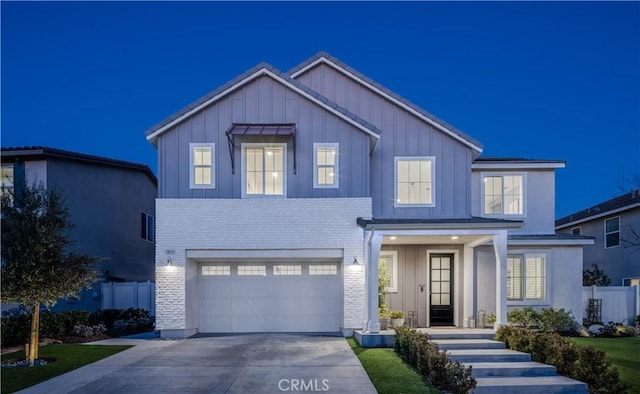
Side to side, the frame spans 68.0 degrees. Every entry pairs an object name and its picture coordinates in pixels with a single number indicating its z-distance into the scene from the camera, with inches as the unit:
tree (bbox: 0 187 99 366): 422.3
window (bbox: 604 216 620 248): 849.5
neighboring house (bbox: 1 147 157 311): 647.8
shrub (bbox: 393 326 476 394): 311.7
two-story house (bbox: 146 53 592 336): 567.5
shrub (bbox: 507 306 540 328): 576.1
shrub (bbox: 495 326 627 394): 333.1
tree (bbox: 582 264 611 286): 781.8
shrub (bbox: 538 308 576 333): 578.9
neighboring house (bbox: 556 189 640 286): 796.6
